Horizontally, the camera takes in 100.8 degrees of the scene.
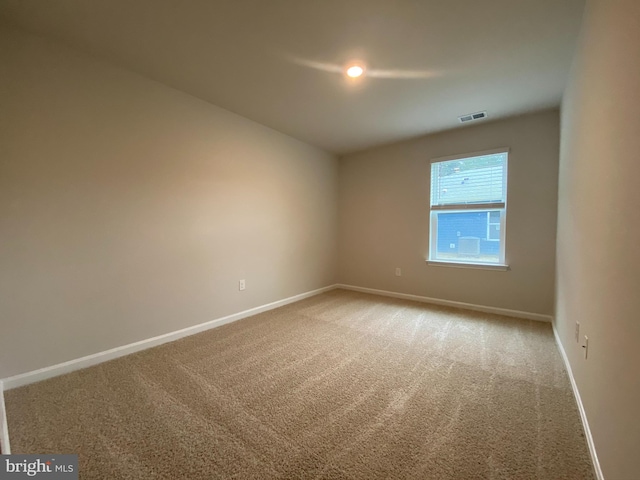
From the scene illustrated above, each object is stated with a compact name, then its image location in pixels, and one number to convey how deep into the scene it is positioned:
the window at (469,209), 3.30
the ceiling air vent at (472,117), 3.04
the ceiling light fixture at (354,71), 2.15
